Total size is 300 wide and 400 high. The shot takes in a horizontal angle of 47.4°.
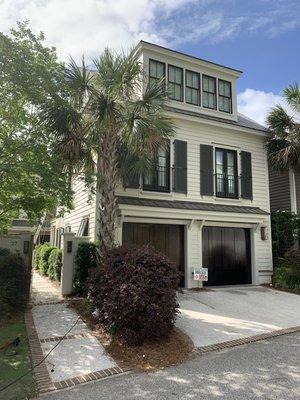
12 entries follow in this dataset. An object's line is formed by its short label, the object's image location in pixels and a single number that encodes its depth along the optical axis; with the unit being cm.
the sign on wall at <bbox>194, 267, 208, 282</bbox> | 1209
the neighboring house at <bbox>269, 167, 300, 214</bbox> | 1569
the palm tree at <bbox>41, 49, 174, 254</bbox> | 900
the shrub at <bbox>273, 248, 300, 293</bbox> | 1264
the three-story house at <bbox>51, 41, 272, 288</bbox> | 1236
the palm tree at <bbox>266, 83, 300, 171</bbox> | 1447
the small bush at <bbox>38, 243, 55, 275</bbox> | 1583
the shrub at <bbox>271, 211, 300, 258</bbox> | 1443
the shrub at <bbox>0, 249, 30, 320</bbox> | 794
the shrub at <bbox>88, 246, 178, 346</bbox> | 613
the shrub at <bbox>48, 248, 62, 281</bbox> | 1276
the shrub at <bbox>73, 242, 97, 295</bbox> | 1012
